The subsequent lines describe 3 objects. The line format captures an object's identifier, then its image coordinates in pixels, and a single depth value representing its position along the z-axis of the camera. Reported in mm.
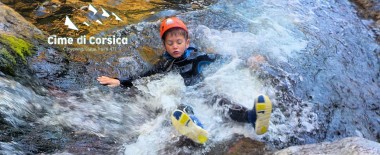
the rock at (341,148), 3240
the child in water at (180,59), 4930
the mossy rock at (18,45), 5164
